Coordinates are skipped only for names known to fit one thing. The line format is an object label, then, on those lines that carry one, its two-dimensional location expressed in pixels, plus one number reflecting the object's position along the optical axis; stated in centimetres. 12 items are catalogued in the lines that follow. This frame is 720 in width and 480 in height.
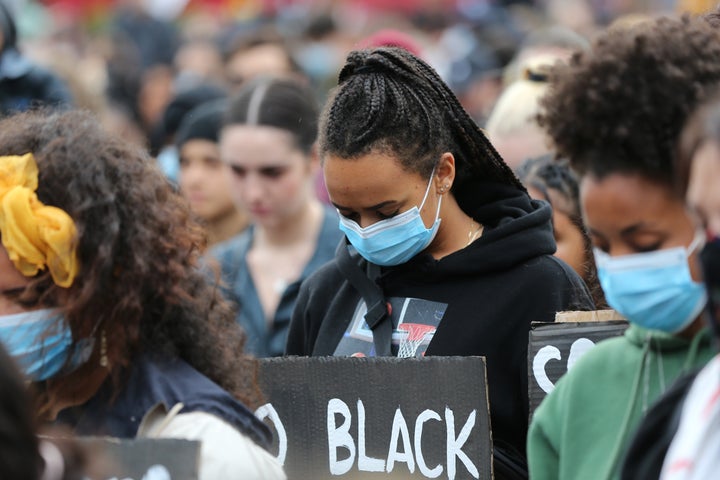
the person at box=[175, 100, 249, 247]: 1562
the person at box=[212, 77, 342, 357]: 1320
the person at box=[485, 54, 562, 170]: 1234
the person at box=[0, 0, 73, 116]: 1667
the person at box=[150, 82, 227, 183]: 1811
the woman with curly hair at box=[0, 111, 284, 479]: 622
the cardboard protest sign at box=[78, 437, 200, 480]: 575
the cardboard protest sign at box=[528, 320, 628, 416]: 735
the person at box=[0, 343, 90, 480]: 436
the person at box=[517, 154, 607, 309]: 962
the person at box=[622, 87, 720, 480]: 491
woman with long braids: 798
